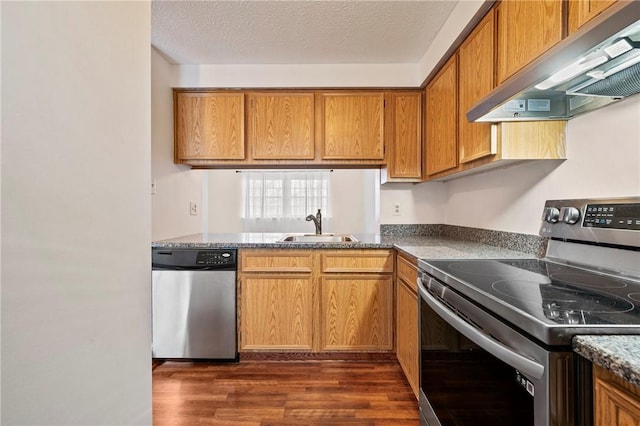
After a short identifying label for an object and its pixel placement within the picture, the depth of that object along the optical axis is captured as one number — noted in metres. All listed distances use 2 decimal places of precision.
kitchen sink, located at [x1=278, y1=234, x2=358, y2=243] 2.87
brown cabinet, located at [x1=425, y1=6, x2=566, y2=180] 1.45
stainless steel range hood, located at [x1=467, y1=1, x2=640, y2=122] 0.77
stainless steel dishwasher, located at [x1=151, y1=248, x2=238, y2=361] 2.27
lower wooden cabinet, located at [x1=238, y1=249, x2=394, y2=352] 2.29
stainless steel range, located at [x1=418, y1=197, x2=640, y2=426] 0.68
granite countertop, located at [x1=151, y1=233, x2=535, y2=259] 1.67
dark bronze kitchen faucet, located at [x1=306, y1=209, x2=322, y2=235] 3.00
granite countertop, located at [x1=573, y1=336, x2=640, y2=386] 0.53
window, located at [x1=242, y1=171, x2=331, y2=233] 5.43
